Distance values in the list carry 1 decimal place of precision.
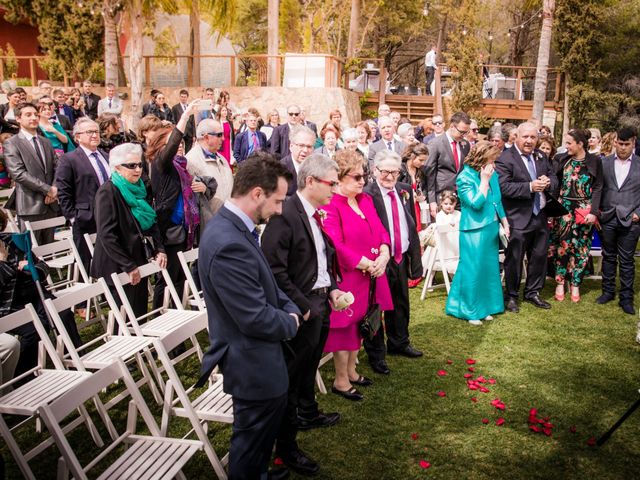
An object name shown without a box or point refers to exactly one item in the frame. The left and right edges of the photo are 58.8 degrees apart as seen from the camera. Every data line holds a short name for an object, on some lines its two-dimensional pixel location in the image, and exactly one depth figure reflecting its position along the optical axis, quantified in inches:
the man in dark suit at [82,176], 234.1
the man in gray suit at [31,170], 264.2
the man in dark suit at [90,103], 623.2
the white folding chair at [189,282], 208.4
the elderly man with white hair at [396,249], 199.5
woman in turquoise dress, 244.4
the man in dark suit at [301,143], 243.8
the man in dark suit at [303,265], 137.7
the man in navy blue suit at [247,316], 104.2
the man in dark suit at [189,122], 479.5
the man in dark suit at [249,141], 427.2
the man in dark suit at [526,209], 266.2
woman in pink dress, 173.5
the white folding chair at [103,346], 163.2
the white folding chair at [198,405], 133.3
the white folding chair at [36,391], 122.0
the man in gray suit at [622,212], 275.7
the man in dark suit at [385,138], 332.8
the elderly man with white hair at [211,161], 225.1
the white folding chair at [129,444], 109.2
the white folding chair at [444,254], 287.3
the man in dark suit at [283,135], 395.9
